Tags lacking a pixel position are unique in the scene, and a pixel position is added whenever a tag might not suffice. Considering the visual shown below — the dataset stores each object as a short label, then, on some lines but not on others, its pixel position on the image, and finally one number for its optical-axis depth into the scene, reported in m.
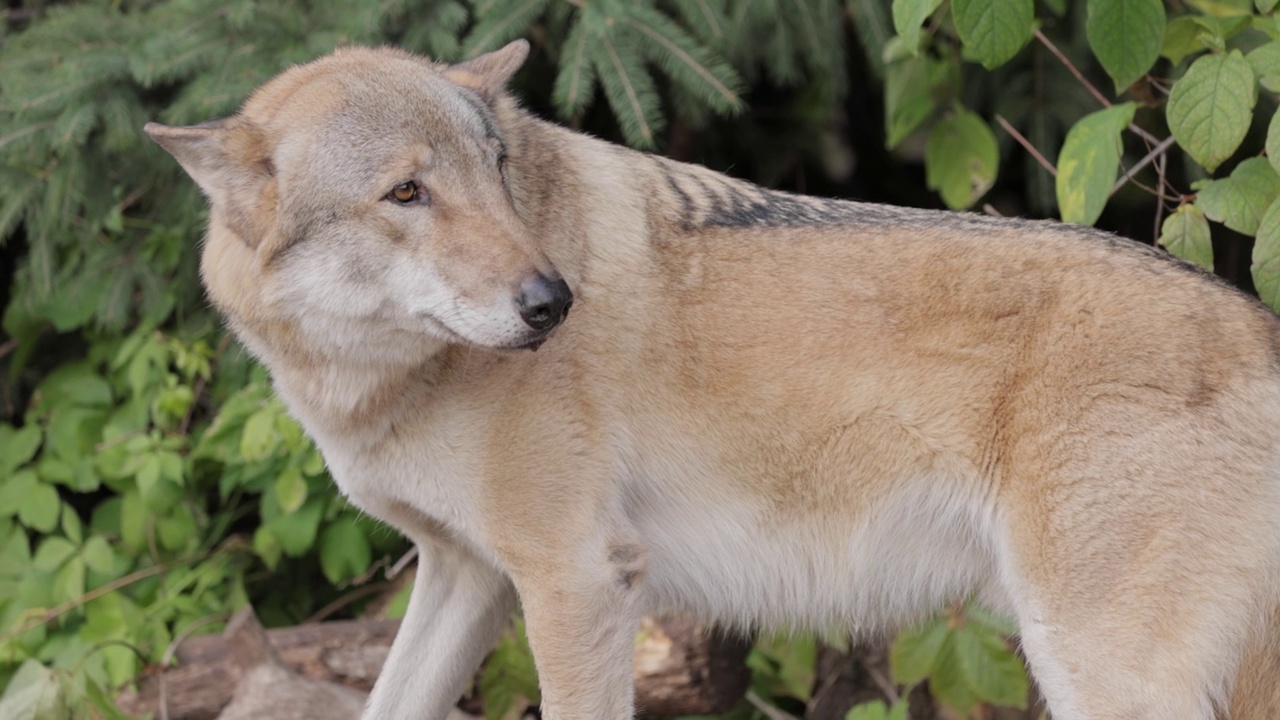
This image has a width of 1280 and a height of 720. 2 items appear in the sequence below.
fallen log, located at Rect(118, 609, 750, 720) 9.09
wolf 5.89
